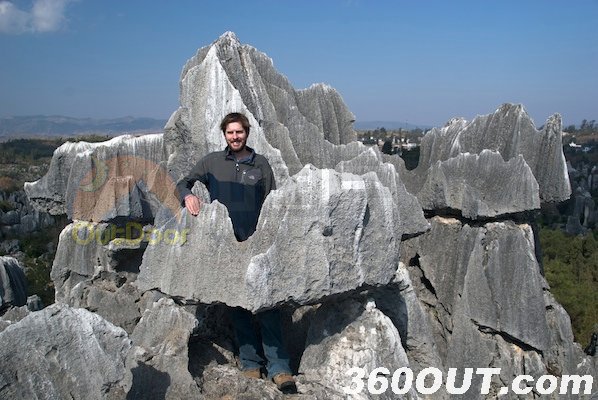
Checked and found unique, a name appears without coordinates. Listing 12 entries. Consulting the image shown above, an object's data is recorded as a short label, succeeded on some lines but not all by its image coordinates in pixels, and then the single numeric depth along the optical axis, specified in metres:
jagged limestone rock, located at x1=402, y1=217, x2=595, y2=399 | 7.15
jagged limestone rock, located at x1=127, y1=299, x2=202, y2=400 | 3.60
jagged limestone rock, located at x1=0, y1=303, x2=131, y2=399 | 2.86
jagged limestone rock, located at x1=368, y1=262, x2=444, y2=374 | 5.13
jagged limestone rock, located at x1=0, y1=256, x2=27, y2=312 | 8.90
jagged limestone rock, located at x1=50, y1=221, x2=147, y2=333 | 7.11
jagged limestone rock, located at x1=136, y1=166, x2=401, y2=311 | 3.63
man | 4.00
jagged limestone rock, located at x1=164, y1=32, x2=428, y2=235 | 5.08
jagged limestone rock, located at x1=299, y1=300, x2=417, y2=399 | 4.00
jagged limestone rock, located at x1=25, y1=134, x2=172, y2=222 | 7.07
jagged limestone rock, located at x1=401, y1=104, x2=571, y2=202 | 7.70
